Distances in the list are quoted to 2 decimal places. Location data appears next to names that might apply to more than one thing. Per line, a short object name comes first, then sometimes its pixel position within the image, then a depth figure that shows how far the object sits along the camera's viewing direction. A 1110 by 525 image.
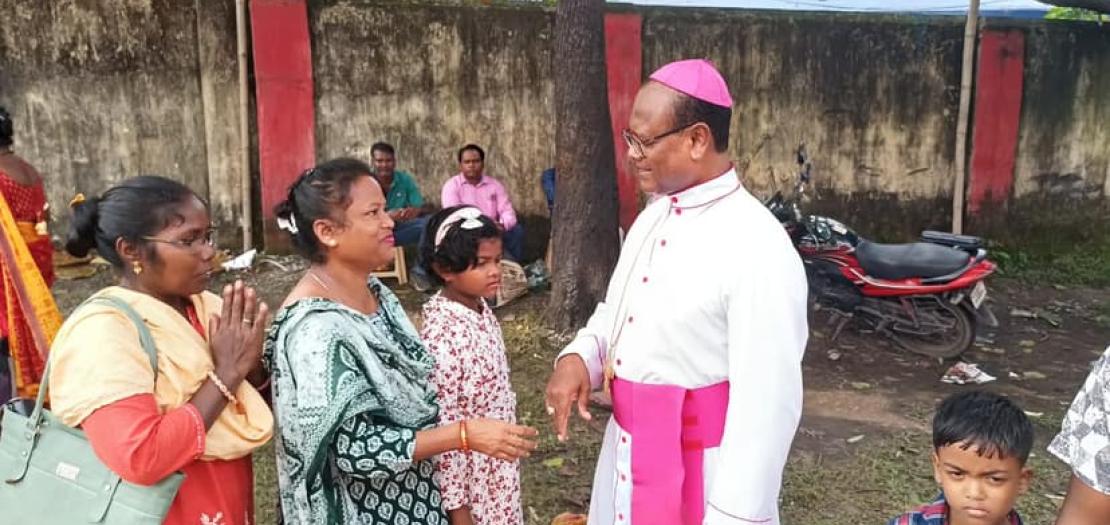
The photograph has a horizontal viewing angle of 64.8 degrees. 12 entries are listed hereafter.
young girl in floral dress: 2.61
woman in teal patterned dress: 1.97
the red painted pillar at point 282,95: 7.61
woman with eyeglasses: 1.81
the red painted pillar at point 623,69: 7.95
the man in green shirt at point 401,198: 7.26
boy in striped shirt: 2.06
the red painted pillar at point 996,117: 8.35
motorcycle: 5.89
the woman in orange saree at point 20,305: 3.04
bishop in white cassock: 1.95
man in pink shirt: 7.30
